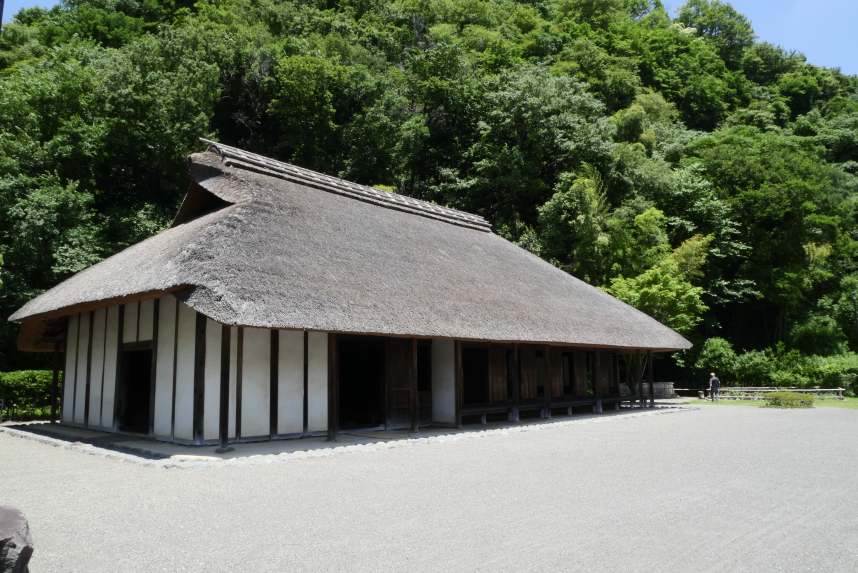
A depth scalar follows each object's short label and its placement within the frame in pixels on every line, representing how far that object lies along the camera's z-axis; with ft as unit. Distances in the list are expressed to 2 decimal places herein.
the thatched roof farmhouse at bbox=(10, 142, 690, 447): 28.02
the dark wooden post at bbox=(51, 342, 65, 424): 43.96
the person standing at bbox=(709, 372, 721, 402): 71.19
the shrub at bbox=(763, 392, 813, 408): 58.89
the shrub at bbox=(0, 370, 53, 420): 48.01
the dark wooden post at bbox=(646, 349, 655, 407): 60.22
